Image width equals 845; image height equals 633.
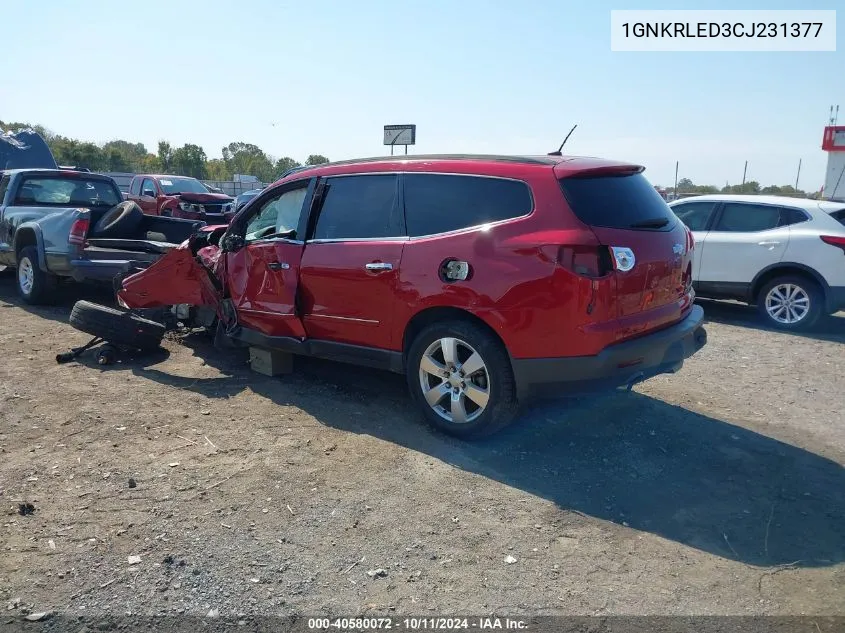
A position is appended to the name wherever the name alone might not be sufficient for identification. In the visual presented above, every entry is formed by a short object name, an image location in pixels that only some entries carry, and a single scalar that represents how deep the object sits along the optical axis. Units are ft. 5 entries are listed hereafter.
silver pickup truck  26.43
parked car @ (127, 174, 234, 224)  55.16
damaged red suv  13.33
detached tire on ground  20.30
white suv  26.84
